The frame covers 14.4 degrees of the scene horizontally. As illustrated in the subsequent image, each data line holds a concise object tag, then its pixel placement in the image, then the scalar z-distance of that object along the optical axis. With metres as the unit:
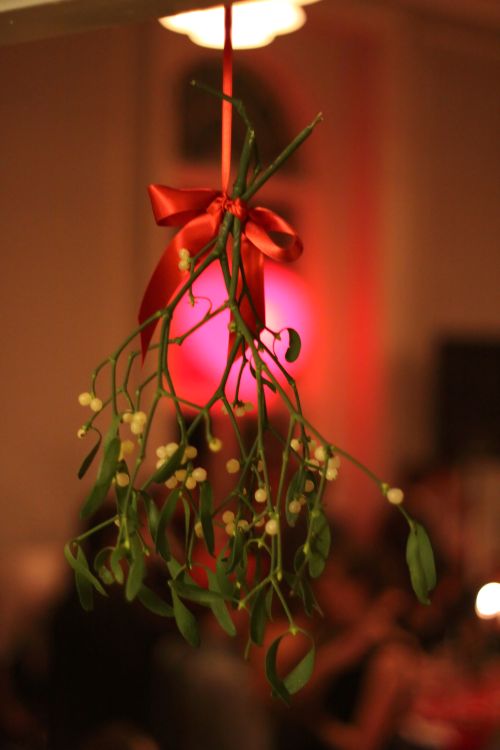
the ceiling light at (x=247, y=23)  1.42
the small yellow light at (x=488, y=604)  3.87
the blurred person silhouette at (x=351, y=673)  3.32
